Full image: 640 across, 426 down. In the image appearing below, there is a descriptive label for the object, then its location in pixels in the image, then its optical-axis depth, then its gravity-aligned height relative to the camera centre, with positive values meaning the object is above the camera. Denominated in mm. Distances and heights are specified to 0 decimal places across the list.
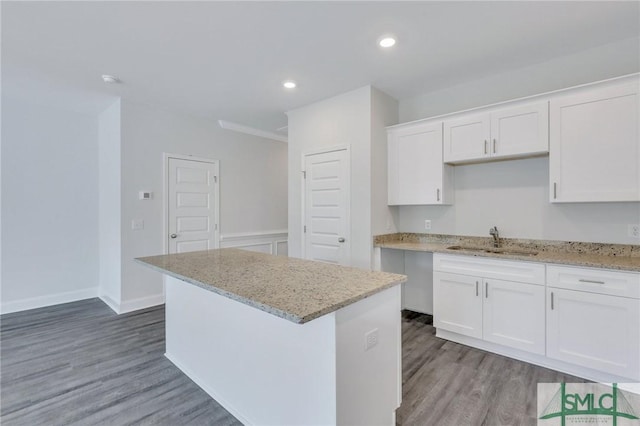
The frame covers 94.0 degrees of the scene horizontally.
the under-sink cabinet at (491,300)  2445 -794
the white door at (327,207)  3594 +58
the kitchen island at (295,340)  1375 -713
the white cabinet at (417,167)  3240 +500
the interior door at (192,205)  4215 +100
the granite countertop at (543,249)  2262 -367
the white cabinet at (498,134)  2609 +735
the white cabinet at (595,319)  2076 -793
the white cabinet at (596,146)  2257 +528
